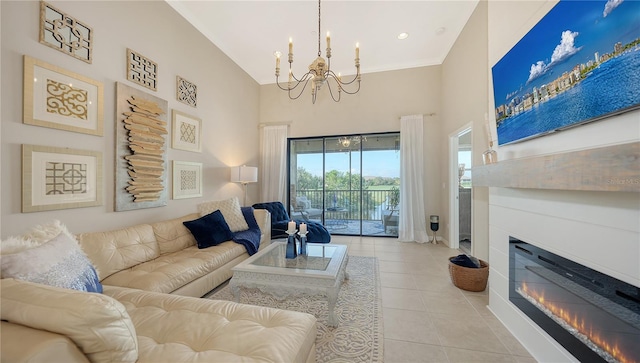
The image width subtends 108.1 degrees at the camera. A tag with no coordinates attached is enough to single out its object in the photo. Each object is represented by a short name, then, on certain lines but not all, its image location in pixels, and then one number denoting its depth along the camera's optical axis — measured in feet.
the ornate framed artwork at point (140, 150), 7.97
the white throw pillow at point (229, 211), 10.66
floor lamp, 13.67
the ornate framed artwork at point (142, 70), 8.32
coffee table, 6.28
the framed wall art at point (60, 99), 5.87
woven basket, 8.20
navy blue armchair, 12.34
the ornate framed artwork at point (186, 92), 10.39
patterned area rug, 5.35
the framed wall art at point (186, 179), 10.30
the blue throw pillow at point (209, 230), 9.10
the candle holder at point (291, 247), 7.75
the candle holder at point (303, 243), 8.08
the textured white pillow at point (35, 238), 3.96
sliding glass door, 16.49
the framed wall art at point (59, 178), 5.84
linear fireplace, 3.65
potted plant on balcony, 16.30
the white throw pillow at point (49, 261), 3.64
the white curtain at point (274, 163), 17.19
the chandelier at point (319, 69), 7.40
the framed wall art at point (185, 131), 10.19
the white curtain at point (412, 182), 15.12
